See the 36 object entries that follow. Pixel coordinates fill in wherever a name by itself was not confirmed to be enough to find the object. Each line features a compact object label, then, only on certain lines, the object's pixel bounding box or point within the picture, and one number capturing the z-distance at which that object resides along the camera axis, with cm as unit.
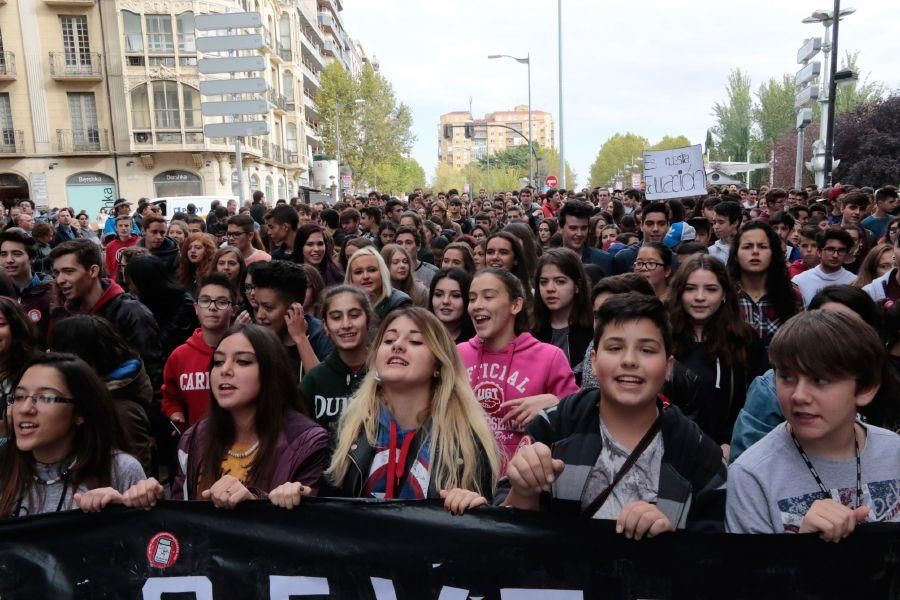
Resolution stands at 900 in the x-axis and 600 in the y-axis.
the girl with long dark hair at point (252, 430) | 291
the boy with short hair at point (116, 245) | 929
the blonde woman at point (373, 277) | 552
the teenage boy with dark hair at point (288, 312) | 453
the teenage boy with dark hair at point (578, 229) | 743
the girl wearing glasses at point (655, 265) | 555
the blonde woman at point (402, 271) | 654
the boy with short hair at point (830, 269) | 609
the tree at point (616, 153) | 11569
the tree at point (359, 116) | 5138
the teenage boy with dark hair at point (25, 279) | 578
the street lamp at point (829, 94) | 1664
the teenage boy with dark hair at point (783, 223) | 841
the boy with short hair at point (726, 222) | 776
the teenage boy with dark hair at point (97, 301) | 508
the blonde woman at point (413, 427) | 274
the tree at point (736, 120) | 7006
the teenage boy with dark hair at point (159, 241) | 773
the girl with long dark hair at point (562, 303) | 470
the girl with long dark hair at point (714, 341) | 390
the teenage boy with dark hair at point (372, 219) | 1105
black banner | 218
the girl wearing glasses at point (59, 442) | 289
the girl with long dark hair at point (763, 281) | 501
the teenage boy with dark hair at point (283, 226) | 830
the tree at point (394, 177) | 6050
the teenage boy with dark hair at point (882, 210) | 942
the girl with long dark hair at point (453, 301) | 496
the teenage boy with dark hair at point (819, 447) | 223
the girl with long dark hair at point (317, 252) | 733
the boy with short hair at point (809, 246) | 711
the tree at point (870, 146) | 2919
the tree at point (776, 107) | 5853
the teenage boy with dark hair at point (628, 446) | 220
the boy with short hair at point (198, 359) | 443
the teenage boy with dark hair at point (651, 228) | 738
